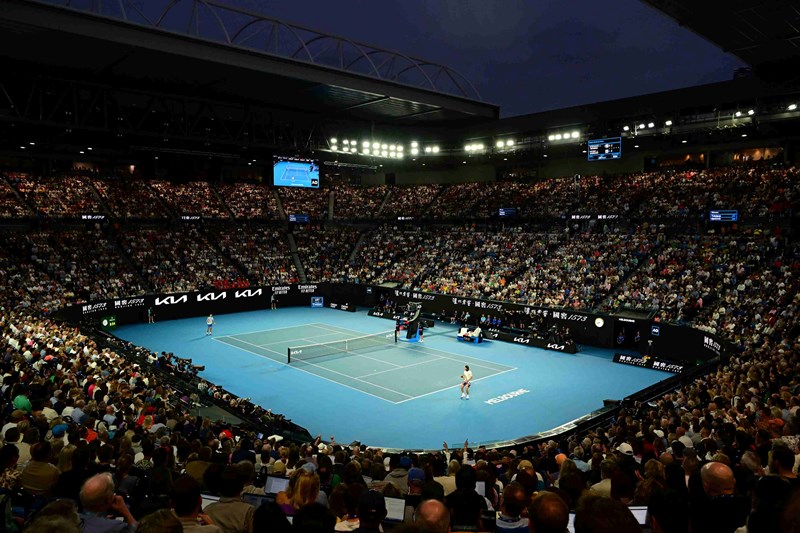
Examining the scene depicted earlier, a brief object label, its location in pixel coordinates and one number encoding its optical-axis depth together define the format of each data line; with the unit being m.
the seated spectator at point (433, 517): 3.57
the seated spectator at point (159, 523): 3.34
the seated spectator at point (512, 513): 5.10
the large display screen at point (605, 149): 37.97
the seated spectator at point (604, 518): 2.95
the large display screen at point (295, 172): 44.84
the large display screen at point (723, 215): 35.56
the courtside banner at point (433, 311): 29.38
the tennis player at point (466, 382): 23.12
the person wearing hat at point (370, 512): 4.43
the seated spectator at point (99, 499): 4.51
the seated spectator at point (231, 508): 4.78
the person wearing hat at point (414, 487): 6.33
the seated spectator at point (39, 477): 6.54
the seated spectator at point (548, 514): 3.25
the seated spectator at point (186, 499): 4.32
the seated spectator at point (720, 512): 4.41
